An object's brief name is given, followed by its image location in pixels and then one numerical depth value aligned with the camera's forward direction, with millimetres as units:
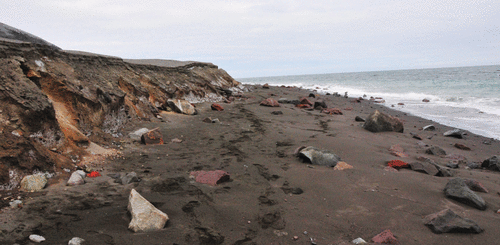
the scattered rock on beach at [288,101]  12867
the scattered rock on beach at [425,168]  4094
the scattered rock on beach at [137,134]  5277
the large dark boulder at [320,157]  4398
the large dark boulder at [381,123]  7461
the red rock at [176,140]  5424
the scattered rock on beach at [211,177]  3570
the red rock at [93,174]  3404
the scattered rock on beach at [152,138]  5070
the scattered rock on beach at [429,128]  8489
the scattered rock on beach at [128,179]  3305
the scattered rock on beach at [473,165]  4800
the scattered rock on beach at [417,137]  7105
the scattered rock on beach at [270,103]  11234
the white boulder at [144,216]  2359
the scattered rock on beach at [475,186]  3504
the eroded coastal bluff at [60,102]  3095
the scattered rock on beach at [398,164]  4307
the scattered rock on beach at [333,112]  10488
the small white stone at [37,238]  1987
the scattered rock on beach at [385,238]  2428
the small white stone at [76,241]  2018
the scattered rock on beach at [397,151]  5146
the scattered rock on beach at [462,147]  6273
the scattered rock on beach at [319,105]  11742
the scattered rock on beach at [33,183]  2748
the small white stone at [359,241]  2428
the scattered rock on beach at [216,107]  9492
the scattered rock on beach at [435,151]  5570
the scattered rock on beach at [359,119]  8875
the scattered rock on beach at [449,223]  2527
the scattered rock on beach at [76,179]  3060
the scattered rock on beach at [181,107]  8240
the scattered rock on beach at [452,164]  4691
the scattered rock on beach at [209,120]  7321
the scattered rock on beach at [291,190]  3460
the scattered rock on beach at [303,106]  12031
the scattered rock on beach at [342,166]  4207
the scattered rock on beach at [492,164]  4617
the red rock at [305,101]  12617
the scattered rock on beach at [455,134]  7395
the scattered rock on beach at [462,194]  3064
